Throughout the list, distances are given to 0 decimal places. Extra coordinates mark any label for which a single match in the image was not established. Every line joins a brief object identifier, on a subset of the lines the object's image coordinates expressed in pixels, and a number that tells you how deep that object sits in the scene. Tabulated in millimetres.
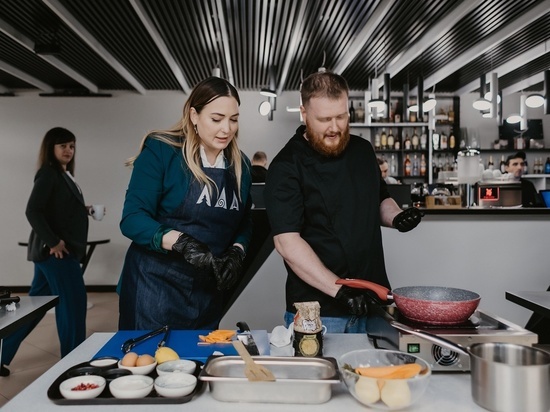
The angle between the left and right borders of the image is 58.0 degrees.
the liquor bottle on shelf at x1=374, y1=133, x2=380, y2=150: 8048
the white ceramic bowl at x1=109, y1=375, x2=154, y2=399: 1120
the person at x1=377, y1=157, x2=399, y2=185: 6886
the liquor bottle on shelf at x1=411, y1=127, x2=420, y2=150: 8156
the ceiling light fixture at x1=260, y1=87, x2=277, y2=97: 5886
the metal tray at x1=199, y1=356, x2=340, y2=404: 1111
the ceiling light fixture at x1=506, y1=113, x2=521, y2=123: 6996
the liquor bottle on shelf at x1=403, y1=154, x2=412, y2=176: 8125
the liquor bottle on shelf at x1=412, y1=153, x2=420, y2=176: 8170
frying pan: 1343
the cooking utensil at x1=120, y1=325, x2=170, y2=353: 1443
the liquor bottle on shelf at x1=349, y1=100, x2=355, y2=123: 8055
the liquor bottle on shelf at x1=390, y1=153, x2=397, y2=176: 8203
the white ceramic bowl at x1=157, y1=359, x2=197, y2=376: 1244
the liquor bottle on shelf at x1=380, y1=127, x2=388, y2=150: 8141
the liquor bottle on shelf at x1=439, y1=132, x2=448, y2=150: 8172
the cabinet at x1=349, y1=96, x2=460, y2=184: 8047
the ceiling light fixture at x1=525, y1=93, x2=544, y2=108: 6215
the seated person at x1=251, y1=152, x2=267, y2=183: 5457
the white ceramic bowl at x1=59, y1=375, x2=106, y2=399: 1118
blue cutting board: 1421
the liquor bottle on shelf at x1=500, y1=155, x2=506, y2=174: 8319
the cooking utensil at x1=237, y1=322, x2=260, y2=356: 1397
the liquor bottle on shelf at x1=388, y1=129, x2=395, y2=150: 8141
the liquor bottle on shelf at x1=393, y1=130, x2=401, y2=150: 8083
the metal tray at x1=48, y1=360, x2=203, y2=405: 1121
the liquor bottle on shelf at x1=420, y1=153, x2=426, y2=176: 8086
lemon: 1310
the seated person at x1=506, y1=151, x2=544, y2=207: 5250
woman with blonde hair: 1864
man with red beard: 1823
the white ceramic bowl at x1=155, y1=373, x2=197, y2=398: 1131
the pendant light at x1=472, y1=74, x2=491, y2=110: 6039
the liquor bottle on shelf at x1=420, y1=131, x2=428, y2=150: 8078
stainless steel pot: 1024
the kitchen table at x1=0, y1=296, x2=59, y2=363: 1867
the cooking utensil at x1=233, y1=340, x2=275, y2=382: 1121
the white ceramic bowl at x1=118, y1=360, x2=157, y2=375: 1226
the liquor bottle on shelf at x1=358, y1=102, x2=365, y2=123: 8234
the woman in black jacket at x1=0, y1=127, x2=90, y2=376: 3600
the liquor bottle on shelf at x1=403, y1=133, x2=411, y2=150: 8062
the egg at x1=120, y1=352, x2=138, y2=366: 1254
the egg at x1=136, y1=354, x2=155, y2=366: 1253
